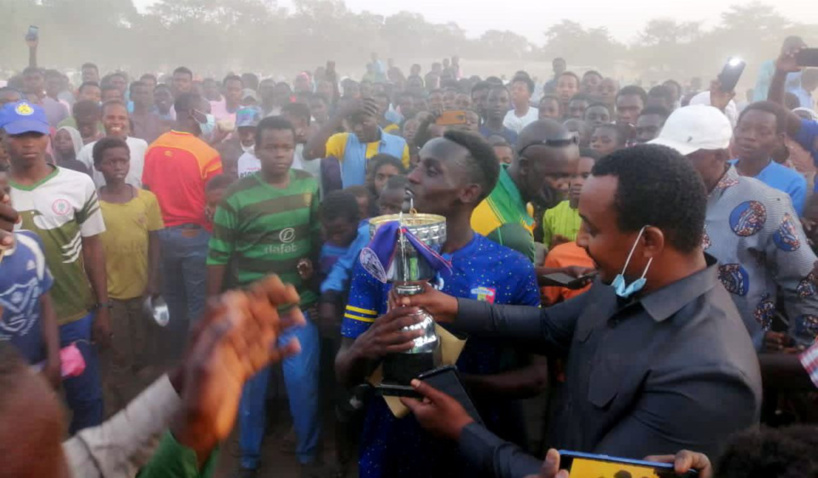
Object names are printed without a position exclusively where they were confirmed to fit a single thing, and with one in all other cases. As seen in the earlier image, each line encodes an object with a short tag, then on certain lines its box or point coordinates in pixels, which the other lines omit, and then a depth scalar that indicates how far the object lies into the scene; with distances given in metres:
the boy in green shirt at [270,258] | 3.98
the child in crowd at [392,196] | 4.14
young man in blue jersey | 2.40
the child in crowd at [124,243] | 4.84
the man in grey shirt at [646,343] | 1.56
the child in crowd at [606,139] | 5.77
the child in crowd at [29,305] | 3.03
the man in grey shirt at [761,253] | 3.04
